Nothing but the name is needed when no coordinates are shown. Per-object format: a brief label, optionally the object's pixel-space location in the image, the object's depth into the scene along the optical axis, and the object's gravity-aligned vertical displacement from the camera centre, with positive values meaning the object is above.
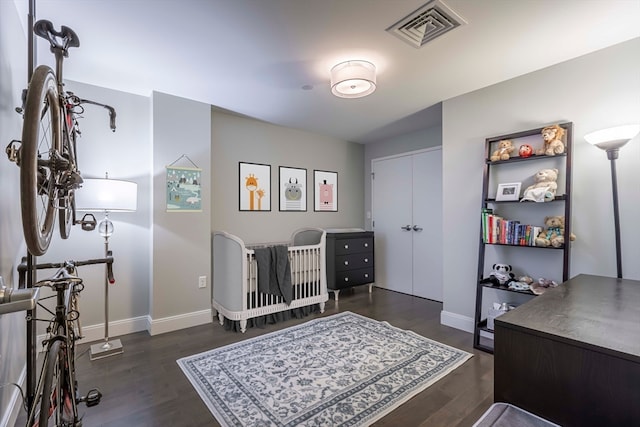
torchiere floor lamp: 1.78 +0.47
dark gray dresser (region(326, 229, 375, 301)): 3.85 -0.63
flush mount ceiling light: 2.14 +1.03
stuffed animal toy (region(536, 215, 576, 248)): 2.13 -0.15
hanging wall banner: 2.87 +0.25
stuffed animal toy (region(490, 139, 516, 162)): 2.46 +0.55
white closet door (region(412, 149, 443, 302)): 3.86 -0.13
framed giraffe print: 3.58 +0.34
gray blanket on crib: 2.94 -0.60
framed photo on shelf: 2.35 +0.19
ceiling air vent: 1.63 +1.16
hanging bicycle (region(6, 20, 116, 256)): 0.81 +0.20
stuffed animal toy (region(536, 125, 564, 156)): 2.16 +0.57
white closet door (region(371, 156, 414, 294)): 4.22 -0.11
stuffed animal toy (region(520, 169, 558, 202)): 2.15 +0.21
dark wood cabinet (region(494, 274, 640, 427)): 0.83 -0.47
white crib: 2.84 -0.72
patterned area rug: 1.66 -1.13
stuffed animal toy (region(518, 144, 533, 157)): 2.31 +0.52
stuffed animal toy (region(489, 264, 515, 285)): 2.42 -0.51
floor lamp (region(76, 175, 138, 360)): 2.22 +0.09
